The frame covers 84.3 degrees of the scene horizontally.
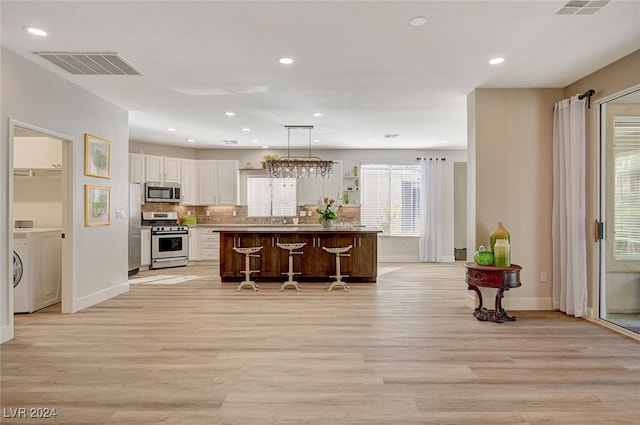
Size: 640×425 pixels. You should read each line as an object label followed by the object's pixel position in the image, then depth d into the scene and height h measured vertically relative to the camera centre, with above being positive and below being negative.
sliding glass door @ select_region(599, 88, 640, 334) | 4.12 +0.06
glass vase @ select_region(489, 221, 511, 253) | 4.12 -0.25
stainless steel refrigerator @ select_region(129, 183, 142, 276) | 7.09 -0.31
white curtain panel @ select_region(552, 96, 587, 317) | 4.15 +0.08
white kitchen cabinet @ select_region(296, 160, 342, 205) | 8.88 +0.61
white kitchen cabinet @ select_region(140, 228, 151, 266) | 7.70 -0.74
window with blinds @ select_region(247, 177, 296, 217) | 8.93 +0.41
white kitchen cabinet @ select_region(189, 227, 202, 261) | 8.40 -0.74
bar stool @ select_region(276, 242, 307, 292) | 5.78 -0.90
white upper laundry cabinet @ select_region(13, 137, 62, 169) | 4.90 +0.84
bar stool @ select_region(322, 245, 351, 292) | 5.71 -0.84
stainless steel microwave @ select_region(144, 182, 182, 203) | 7.93 +0.48
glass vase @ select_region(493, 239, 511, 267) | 4.04 -0.47
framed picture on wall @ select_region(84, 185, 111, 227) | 4.63 +0.10
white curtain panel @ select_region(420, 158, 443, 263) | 8.88 +0.08
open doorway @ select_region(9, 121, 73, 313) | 4.36 -0.07
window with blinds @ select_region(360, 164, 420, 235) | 9.20 +0.37
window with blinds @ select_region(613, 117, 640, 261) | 4.18 +0.32
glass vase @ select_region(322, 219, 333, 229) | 6.77 -0.19
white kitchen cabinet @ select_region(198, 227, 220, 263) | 8.48 -0.72
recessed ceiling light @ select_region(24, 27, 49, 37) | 3.05 +1.59
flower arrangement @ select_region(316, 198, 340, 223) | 6.76 +0.00
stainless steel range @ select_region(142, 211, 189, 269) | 7.79 -0.60
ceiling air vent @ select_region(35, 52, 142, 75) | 3.57 +1.60
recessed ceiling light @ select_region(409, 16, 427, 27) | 2.86 +1.58
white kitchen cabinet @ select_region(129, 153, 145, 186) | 7.77 +1.00
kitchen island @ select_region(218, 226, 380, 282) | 6.38 -0.76
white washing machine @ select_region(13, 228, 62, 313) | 4.35 -0.72
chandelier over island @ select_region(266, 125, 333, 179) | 6.72 +0.91
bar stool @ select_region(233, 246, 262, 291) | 5.74 -0.95
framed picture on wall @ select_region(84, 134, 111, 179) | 4.63 +0.77
